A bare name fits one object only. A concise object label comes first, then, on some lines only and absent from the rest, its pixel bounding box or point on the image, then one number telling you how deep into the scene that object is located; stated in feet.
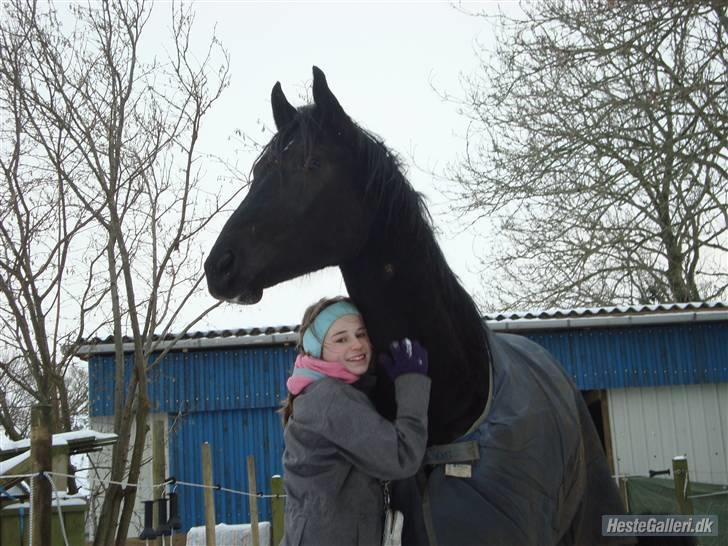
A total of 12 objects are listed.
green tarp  20.34
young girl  7.04
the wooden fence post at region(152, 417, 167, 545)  21.39
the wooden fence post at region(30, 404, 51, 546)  13.20
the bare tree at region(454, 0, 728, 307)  22.90
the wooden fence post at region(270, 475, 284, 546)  24.30
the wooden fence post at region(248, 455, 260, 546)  22.98
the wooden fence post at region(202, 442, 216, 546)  20.99
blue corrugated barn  37.55
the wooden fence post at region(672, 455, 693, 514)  20.22
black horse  7.09
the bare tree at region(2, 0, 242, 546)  24.44
